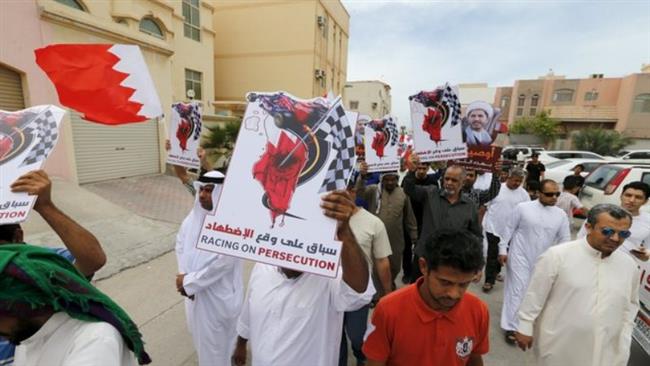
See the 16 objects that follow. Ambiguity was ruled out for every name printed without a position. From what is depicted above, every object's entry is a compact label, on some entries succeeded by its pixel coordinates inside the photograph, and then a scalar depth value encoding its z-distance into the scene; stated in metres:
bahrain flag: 2.67
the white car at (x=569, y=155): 16.44
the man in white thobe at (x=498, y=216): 4.44
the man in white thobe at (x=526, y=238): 3.46
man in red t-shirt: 1.47
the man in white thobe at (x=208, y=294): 2.48
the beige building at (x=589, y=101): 28.09
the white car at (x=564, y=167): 11.38
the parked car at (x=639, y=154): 16.26
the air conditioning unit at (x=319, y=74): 22.86
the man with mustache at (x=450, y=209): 3.32
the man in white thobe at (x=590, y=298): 2.17
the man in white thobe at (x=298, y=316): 1.78
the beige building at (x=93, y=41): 7.38
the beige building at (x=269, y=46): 22.11
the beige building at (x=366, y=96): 48.06
